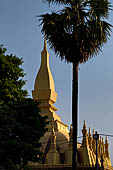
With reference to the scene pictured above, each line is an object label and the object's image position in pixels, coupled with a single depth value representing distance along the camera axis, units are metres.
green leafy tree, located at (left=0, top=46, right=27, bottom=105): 19.67
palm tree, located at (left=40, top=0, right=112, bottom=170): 15.69
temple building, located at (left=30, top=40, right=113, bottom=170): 29.28
